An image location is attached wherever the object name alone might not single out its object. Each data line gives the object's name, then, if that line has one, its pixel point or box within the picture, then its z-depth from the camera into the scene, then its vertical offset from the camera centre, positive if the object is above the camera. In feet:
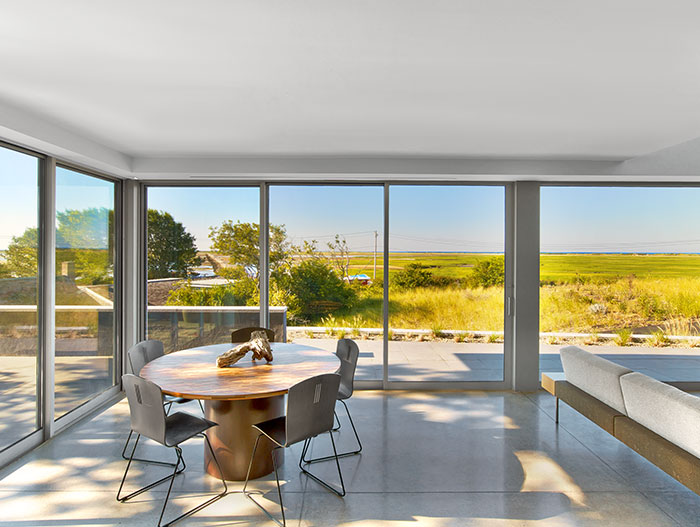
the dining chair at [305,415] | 8.70 -2.99
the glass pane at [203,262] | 17.66 +0.31
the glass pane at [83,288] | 13.75 -0.62
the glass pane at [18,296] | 11.25 -0.69
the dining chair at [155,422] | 8.64 -3.15
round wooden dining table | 9.21 -2.48
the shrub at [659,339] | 18.13 -2.87
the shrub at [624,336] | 18.15 -2.77
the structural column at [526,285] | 17.53 -0.62
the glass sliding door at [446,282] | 17.84 -0.51
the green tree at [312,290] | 17.80 -0.83
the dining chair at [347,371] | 11.58 -2.79
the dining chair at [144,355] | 11.42 -2.42
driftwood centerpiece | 10.91 -2.12
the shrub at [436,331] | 18.03 -2.52
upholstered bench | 8.04 -3.12
